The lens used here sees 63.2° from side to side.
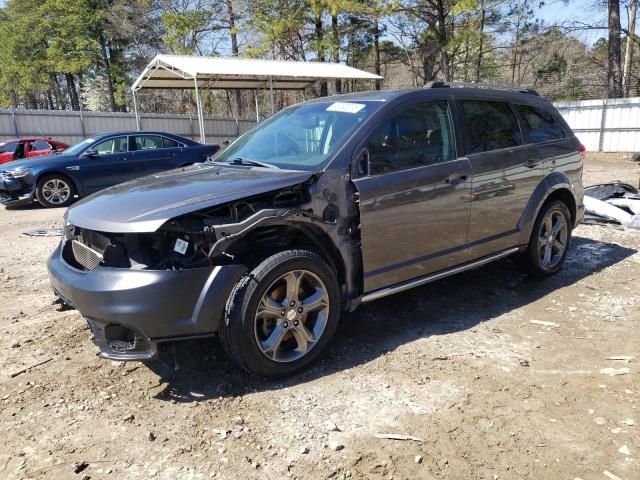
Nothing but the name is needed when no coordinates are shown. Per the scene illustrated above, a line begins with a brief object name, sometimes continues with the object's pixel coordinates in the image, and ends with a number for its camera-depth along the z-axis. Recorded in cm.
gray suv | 295
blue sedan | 1057
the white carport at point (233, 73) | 1881
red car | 1608
